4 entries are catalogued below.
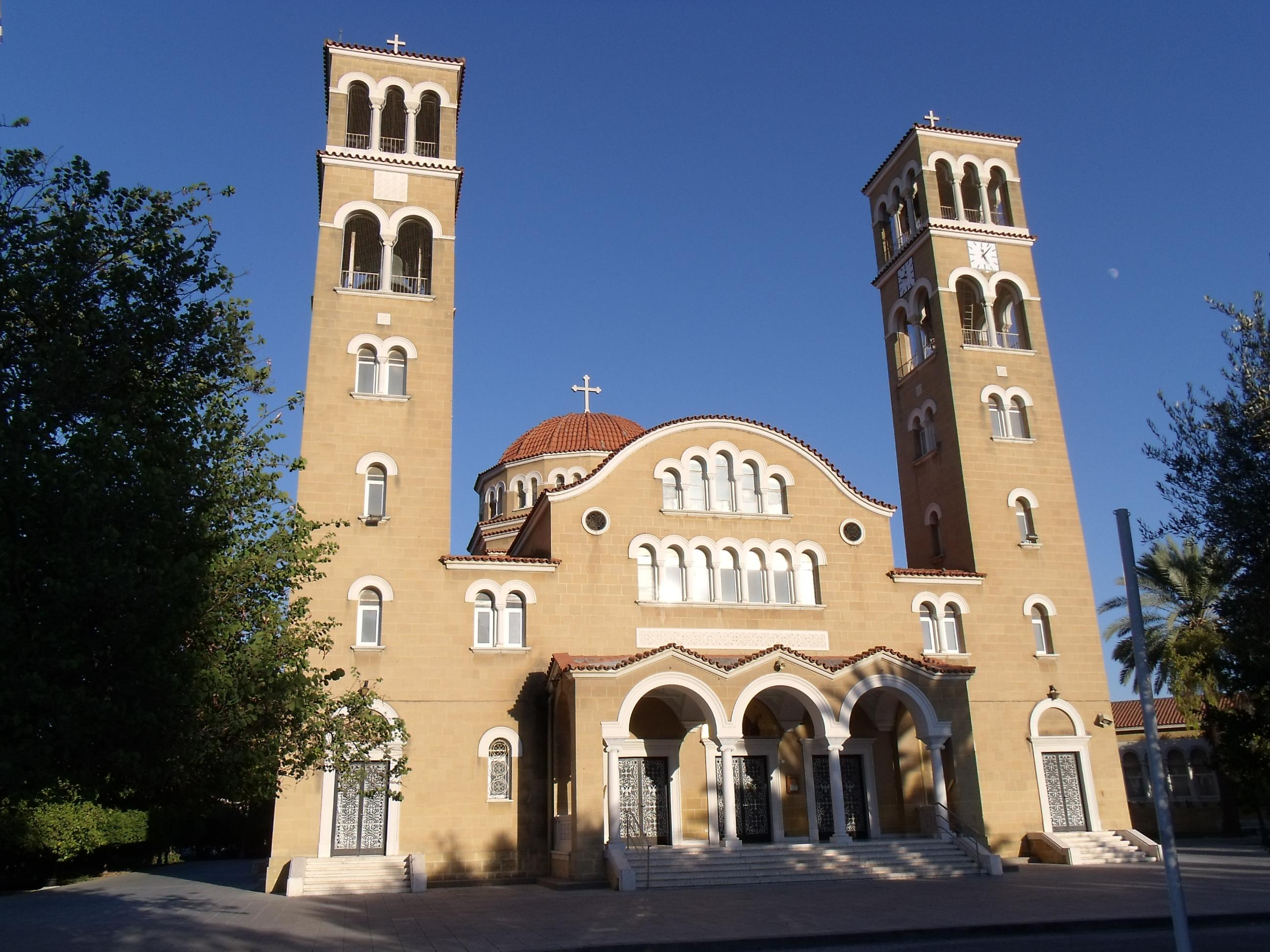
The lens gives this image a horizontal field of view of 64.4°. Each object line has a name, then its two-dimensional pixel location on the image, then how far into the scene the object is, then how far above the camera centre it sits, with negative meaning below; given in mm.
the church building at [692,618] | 22562 +4008
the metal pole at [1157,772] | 7512 -36
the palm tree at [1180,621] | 31719 +4821
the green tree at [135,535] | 11344 +3203
